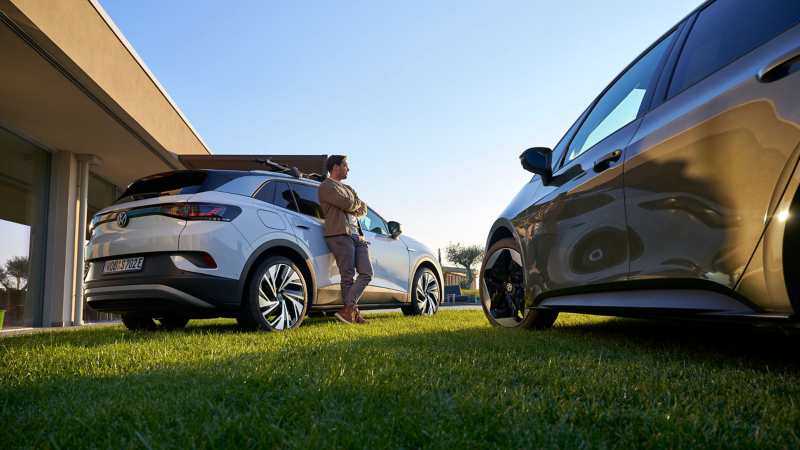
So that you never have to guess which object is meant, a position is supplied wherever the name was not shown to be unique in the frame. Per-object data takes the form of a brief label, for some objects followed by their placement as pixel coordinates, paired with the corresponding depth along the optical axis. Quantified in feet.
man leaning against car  18.66
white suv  14.08
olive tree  202.49
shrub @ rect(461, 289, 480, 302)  164.09
